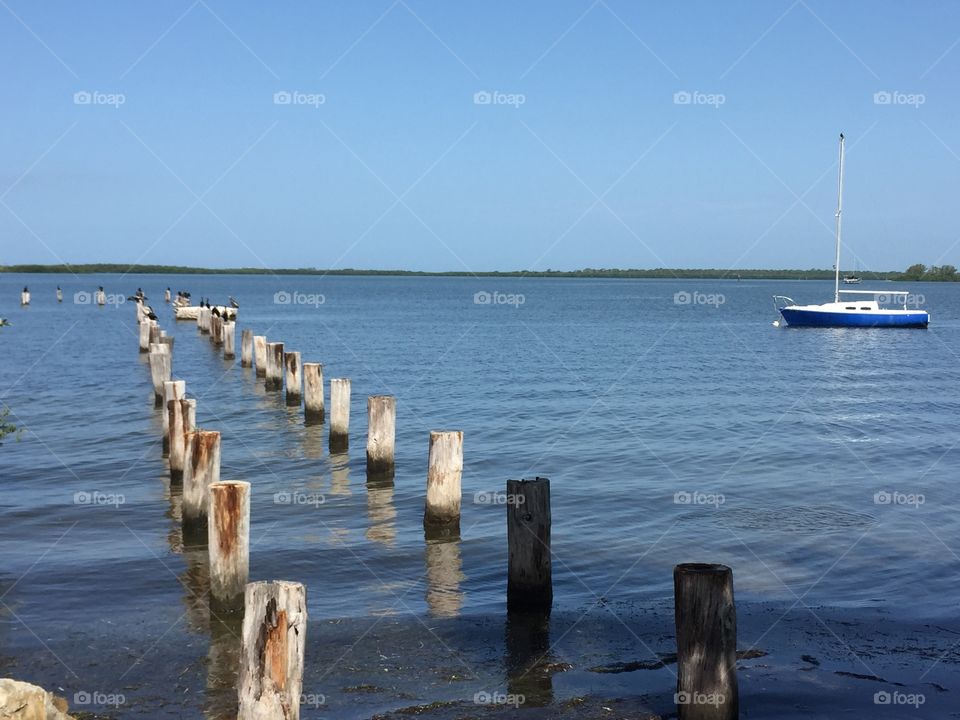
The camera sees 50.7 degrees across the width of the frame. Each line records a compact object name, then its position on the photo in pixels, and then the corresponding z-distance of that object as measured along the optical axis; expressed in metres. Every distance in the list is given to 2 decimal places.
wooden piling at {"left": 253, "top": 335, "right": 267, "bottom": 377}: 33.38
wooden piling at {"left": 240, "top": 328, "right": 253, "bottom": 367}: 36.49
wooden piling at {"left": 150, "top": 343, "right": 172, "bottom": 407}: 25.58
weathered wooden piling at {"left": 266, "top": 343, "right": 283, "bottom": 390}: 30.08
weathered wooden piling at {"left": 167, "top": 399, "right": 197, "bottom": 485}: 16.30
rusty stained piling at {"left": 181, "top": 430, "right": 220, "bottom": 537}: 13.06
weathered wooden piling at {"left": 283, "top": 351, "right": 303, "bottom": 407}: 26.58
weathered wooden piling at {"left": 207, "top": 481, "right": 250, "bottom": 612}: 10.16
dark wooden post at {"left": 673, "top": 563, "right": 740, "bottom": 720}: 7.73
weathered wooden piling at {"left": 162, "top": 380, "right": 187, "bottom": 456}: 18.92
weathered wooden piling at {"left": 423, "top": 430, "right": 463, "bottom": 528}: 13.45
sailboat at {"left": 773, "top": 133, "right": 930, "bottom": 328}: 70.56
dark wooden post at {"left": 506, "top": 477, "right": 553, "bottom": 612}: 10.41
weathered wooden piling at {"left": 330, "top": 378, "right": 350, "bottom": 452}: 19.98
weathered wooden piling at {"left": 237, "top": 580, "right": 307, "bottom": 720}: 7.08
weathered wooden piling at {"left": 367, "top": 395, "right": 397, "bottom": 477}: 17.52
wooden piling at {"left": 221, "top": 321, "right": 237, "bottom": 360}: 40.47
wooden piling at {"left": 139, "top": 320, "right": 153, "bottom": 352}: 41.56
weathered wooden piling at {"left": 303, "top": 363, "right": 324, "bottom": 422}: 23.41
